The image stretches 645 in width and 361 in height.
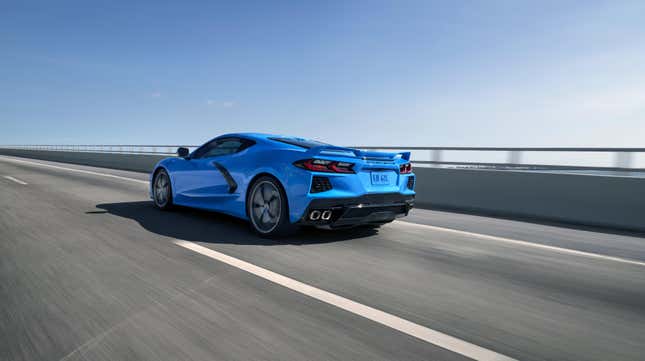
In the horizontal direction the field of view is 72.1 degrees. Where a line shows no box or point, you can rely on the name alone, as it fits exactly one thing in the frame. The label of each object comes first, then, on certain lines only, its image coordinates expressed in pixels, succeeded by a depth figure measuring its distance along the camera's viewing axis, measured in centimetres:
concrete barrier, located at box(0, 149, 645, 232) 724
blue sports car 497
